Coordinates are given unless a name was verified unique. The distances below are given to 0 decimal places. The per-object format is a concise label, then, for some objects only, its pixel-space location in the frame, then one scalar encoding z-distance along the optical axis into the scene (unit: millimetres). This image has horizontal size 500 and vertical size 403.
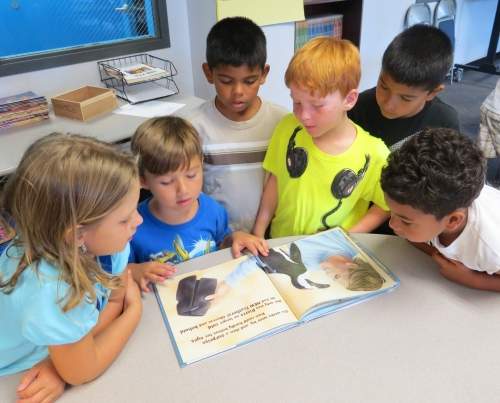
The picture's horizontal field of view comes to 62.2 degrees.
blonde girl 670
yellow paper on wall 2102
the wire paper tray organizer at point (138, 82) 2035
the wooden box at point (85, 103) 1774
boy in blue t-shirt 1092
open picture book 834
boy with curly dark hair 853
